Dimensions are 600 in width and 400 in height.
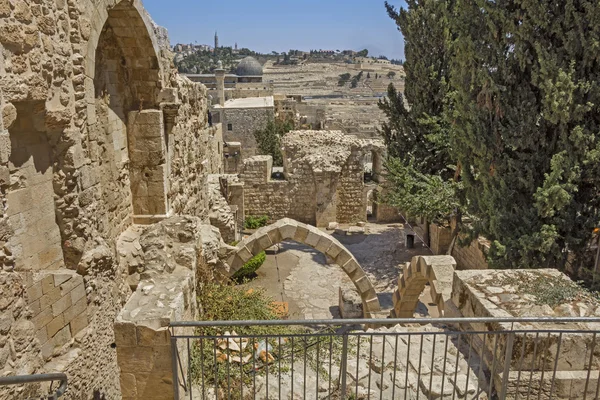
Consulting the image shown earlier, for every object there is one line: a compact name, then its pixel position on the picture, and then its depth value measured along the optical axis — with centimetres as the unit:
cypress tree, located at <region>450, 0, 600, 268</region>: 627
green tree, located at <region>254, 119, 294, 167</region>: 2586
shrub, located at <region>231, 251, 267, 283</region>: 1241
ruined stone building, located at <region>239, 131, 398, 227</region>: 1750
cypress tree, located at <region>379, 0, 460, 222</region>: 1225
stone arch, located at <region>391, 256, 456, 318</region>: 650
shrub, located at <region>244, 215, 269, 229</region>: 1733
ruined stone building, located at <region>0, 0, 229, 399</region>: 376
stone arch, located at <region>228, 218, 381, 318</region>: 924
